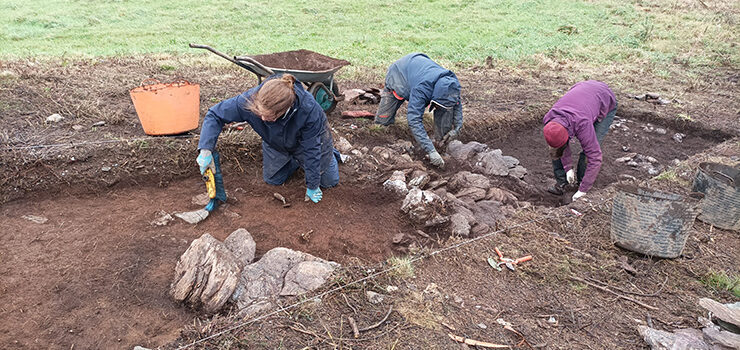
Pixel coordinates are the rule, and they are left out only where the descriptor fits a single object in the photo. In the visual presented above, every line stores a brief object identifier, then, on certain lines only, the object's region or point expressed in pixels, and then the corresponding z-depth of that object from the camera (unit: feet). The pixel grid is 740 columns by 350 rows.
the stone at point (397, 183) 14.71
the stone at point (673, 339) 7.82
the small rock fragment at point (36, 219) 12.91
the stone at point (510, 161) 17.68
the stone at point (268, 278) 9.26
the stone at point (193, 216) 12.73
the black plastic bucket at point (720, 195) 12.02
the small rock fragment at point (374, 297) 9.02
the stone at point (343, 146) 16.90
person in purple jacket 13.74
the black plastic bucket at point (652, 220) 10.32
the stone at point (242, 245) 10.88
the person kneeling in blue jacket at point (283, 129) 10.87
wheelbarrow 16.99
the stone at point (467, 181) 15.75
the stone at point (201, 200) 13.80
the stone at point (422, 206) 13.28
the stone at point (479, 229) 12.32
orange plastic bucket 14.29
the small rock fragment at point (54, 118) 16.55
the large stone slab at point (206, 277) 9.57
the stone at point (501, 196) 14.73
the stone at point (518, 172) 17.29
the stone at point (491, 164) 17.25
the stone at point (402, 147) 18.17
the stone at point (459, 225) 12.27
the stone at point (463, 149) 18.47
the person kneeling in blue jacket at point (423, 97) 15.83
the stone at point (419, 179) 15.19
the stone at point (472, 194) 14.82
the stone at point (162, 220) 12.68
